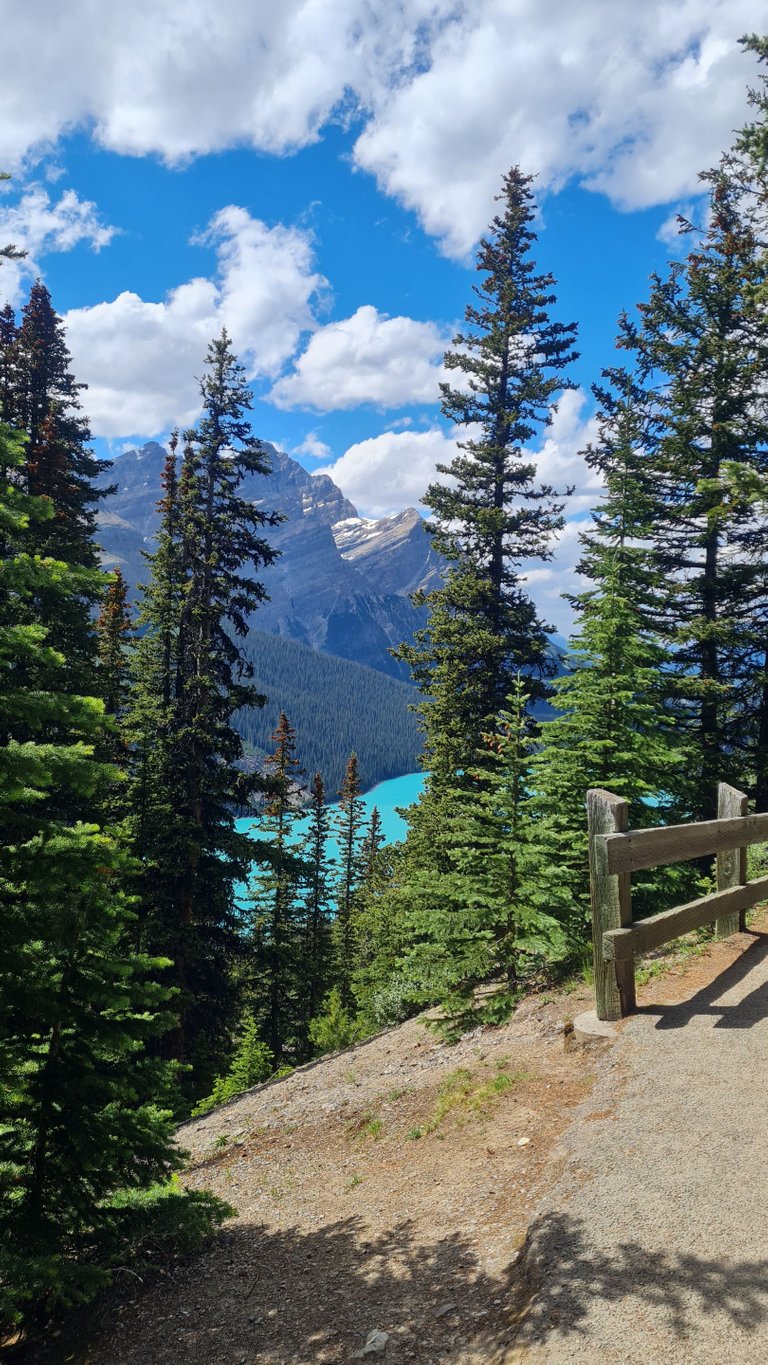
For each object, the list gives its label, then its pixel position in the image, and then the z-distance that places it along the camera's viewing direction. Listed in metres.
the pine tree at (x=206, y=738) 18.58
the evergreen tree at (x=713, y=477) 16.98
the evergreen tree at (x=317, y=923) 35.72
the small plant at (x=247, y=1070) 18.25
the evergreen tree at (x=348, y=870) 44.50
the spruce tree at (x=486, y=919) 8.68
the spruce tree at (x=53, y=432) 17.66
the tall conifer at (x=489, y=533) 18.98
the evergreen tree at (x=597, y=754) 9.12
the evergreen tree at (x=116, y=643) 23.44
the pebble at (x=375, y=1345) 3.71
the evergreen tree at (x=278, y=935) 30.62
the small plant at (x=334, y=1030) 16.62
